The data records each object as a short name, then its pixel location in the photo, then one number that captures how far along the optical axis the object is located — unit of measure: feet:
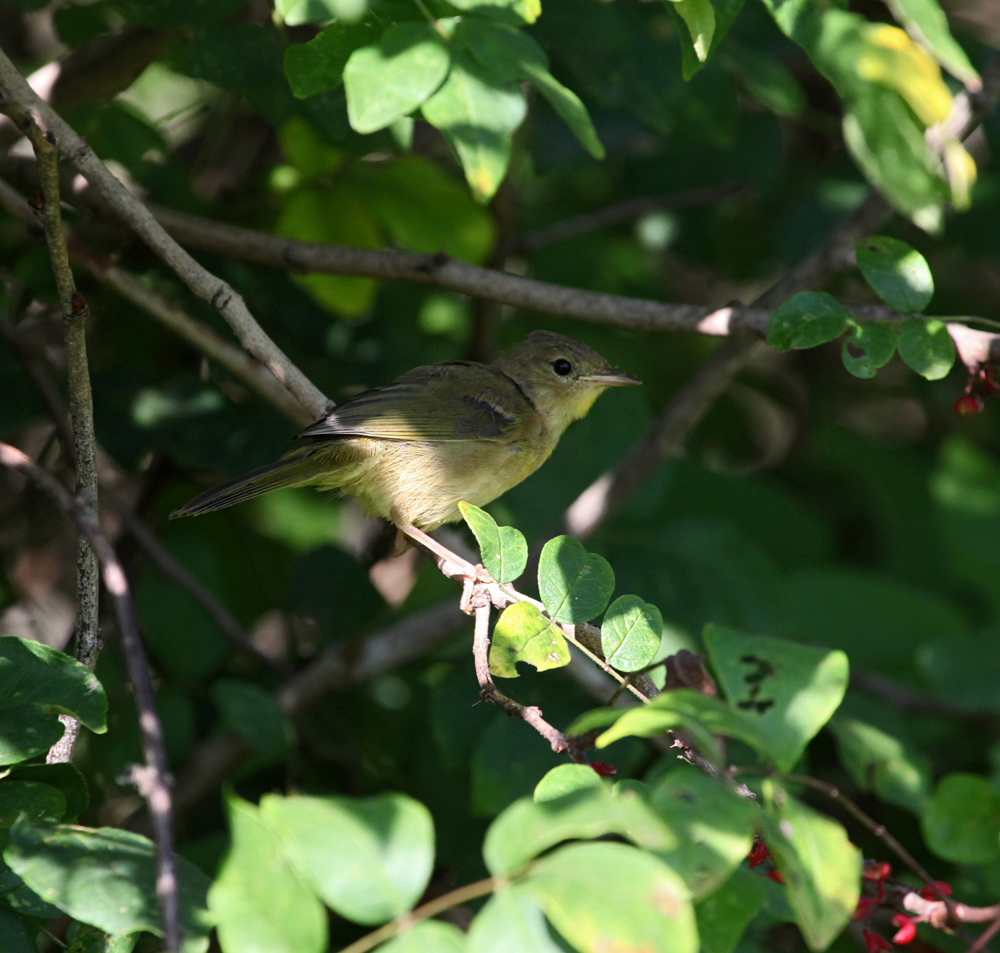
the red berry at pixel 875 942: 14.85
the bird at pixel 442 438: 24.75
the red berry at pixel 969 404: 18.75
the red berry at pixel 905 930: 14.02
